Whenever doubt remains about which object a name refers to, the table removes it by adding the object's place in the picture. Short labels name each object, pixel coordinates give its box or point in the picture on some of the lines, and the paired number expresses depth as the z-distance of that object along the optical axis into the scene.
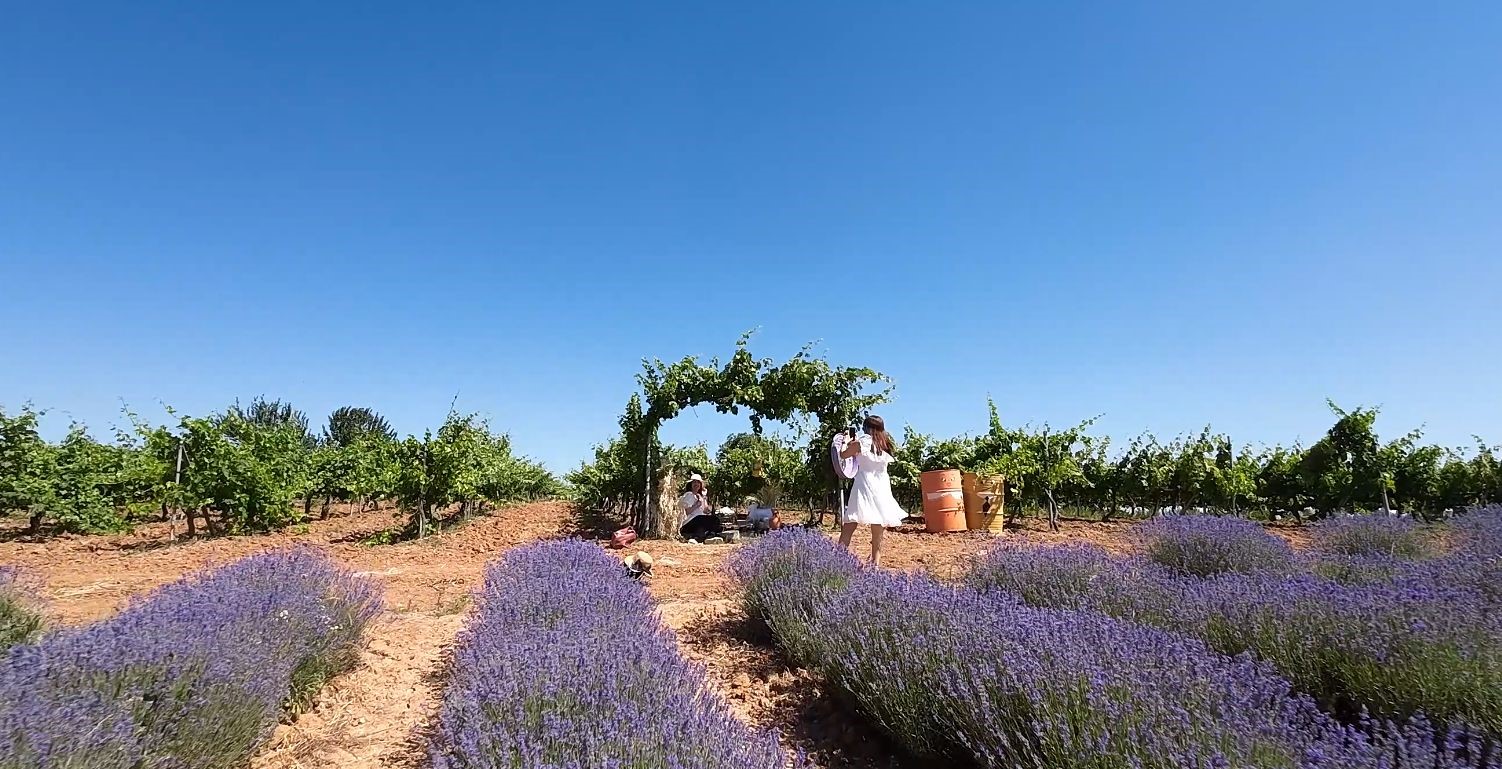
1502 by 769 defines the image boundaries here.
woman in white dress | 5.32
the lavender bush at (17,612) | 3.33
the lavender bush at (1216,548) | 4.61
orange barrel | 9.01
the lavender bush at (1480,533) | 4.27
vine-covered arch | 9.10
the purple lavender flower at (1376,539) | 5.39
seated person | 8.91
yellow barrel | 9.62
